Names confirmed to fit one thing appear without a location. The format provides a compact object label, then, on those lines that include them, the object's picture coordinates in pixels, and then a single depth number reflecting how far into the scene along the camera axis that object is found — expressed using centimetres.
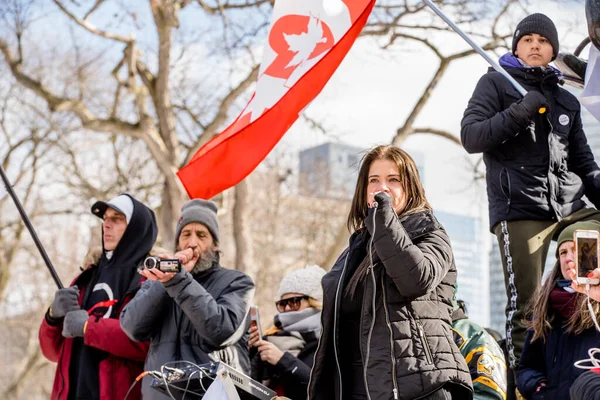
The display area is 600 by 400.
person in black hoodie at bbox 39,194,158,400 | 557
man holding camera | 496
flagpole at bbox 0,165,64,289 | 629
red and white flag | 637
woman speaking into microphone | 367
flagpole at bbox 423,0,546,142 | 528
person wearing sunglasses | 563
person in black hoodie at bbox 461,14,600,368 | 520
